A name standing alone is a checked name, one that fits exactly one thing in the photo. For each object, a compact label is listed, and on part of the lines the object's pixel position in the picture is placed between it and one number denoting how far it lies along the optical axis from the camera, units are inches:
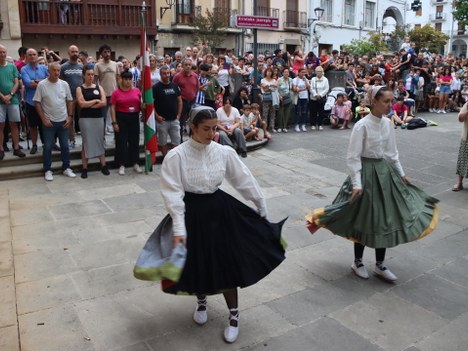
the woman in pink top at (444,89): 653.3
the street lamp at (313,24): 1187.9
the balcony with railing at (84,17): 746.2
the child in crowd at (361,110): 539.1
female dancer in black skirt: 133.3
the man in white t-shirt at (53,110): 307.7
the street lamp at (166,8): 932.6
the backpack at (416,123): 534.6
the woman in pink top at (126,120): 332.2
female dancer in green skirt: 172.4
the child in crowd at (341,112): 519.8
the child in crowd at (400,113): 538.9
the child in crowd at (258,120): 426.9
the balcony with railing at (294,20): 1150.1
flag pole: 332.2
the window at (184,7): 962.7
